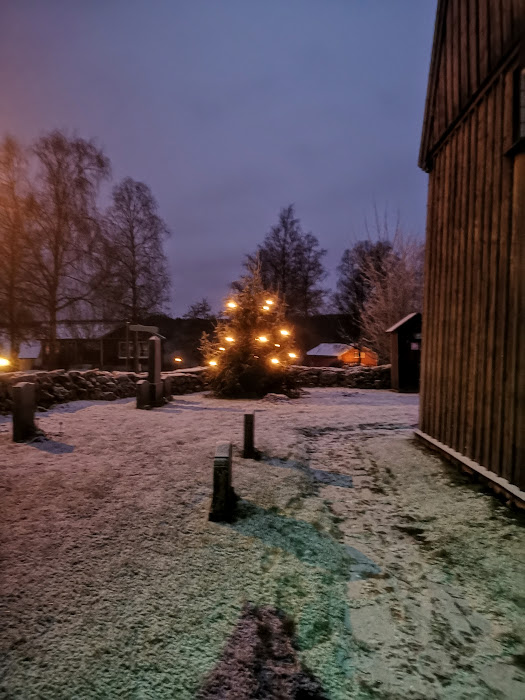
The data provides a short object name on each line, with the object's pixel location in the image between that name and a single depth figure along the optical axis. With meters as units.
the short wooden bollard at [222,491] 3.52
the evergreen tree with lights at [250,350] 12.05
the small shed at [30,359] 21.71
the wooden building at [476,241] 3.75
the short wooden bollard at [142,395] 9.21
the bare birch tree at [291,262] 30.55
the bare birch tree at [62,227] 19.45
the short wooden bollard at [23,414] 5.67
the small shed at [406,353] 14.55
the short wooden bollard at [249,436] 5.42
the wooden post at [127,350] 17.89
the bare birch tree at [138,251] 24.14
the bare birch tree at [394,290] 20.03
